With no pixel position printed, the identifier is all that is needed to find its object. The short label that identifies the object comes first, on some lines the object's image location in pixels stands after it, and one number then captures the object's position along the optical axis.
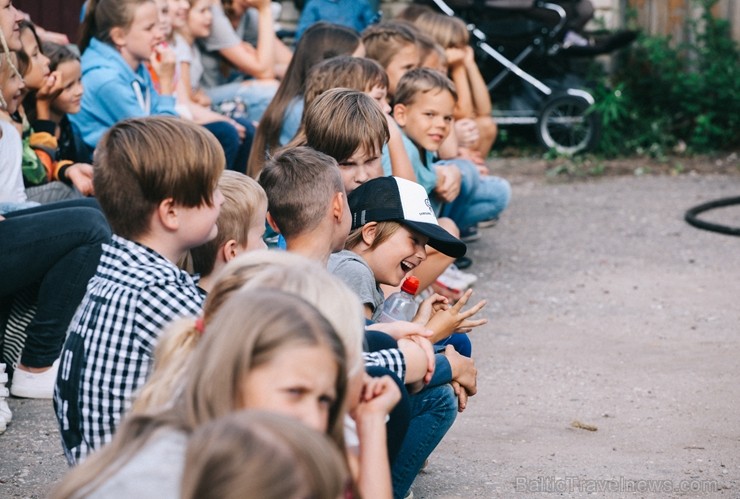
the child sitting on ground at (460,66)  10.71
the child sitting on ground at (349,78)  7.22
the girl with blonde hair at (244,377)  2.70
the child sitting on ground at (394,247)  4.98
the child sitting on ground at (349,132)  6.10
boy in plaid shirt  3.89
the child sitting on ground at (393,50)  8.92
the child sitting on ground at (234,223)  4.93
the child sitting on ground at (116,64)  8.01
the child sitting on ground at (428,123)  8.00
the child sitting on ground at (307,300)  3.10
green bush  14.85
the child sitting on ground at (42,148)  7.25
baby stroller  14.16
